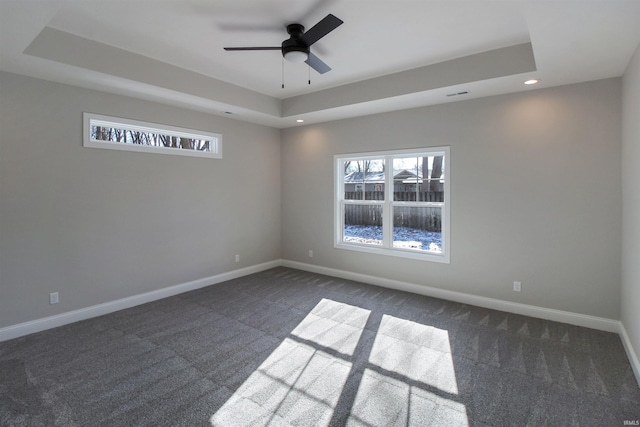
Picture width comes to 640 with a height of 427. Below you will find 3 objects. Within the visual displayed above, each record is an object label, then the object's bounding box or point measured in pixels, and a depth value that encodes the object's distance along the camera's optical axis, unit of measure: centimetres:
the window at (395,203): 435
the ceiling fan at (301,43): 235
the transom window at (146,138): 365
